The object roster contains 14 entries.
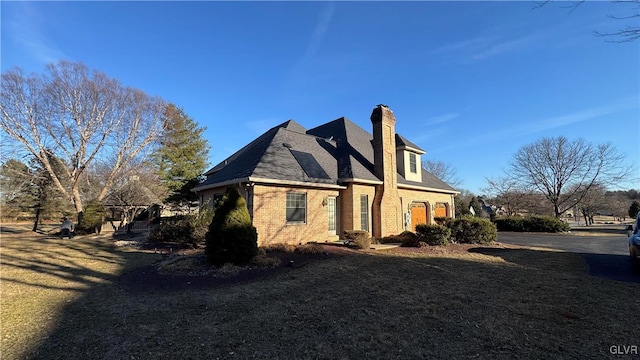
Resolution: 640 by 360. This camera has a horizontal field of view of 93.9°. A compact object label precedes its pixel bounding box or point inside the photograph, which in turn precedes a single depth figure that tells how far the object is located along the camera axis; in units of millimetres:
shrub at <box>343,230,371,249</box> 12438
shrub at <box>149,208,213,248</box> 12680
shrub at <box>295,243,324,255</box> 10859
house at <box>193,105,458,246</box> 12648
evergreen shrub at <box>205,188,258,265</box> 8641
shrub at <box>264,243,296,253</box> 11113
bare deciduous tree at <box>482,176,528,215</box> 34562
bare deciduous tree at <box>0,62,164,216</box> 21156
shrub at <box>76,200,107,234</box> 21266
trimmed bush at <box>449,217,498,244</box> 14641
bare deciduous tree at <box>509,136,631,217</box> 31422
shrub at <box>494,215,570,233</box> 23266
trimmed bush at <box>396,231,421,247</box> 13539
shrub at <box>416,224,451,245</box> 13359
